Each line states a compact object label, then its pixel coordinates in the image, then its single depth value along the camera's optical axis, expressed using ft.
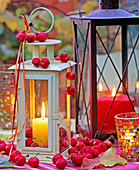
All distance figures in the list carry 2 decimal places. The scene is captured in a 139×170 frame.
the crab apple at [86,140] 4.95
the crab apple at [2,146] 4.87
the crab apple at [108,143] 4.93
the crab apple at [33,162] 4.55
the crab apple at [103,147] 4.85
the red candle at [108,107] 5.06
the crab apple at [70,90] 4.79
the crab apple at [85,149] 4.73
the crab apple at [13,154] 4.64
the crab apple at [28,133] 4.80
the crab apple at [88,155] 4.66
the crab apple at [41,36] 4.70
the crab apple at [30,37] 4.65
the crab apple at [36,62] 4.64
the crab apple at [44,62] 4.59
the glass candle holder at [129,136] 4.66
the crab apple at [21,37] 4.60
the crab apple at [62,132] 4.78
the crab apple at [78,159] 4.58
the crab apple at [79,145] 4.84
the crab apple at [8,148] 4.83
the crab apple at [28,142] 4.77
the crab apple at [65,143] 4.83
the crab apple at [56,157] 4.58
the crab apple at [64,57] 4.80
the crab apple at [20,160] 4.57
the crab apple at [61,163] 4.51
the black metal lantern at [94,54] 4.92
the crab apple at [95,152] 4.72
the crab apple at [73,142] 5.01
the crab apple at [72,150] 4.81
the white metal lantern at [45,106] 4.66
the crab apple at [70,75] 4.80
